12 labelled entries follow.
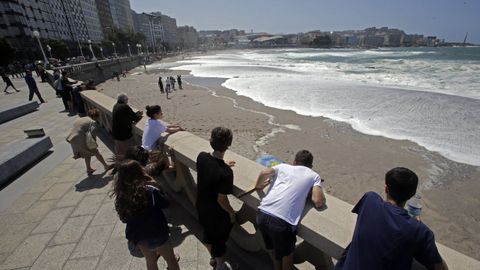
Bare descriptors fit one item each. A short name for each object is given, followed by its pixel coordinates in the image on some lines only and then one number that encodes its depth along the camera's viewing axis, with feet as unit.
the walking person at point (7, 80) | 48.68
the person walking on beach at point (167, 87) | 65.92
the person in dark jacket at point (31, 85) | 36.81
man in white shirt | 6.23
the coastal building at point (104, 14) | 387.73
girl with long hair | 6.52
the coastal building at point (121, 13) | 451.36
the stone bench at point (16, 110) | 30.47
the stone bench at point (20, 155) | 15.06
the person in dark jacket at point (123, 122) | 14.16
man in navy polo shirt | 4.44
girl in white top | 11.05
